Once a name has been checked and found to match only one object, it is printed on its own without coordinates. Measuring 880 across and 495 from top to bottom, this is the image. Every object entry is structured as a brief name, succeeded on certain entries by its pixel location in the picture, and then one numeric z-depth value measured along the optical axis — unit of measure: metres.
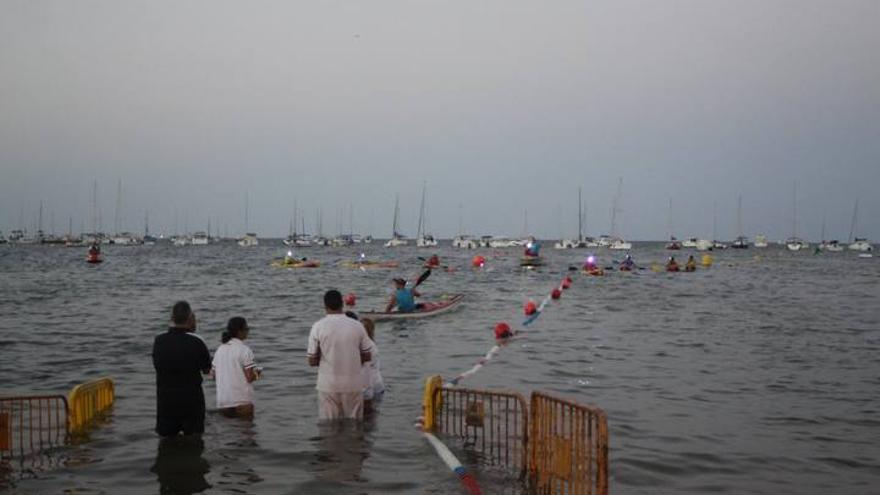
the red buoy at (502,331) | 22.22
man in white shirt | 8.70
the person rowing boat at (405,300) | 24.43
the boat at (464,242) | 183.50
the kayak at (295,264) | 72.95
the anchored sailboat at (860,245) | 165.12
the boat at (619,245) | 164.75
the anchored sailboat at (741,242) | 172.71
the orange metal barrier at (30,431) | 8.42
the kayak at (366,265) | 77.12
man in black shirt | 8.04
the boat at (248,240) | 194.62
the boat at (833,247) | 169.25
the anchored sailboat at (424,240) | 170.12
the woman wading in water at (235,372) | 9.30
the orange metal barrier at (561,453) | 5.90
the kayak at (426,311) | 24.88
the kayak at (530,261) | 76.31
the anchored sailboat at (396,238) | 168.23
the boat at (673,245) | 157.21
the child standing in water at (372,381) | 10.07
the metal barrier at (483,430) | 8.69
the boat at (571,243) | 176.32
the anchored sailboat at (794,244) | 170.41
